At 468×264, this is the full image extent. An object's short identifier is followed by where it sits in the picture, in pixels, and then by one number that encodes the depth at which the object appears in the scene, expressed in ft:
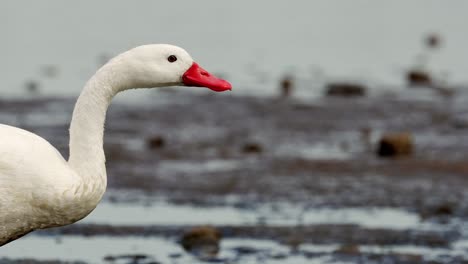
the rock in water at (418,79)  70.08
